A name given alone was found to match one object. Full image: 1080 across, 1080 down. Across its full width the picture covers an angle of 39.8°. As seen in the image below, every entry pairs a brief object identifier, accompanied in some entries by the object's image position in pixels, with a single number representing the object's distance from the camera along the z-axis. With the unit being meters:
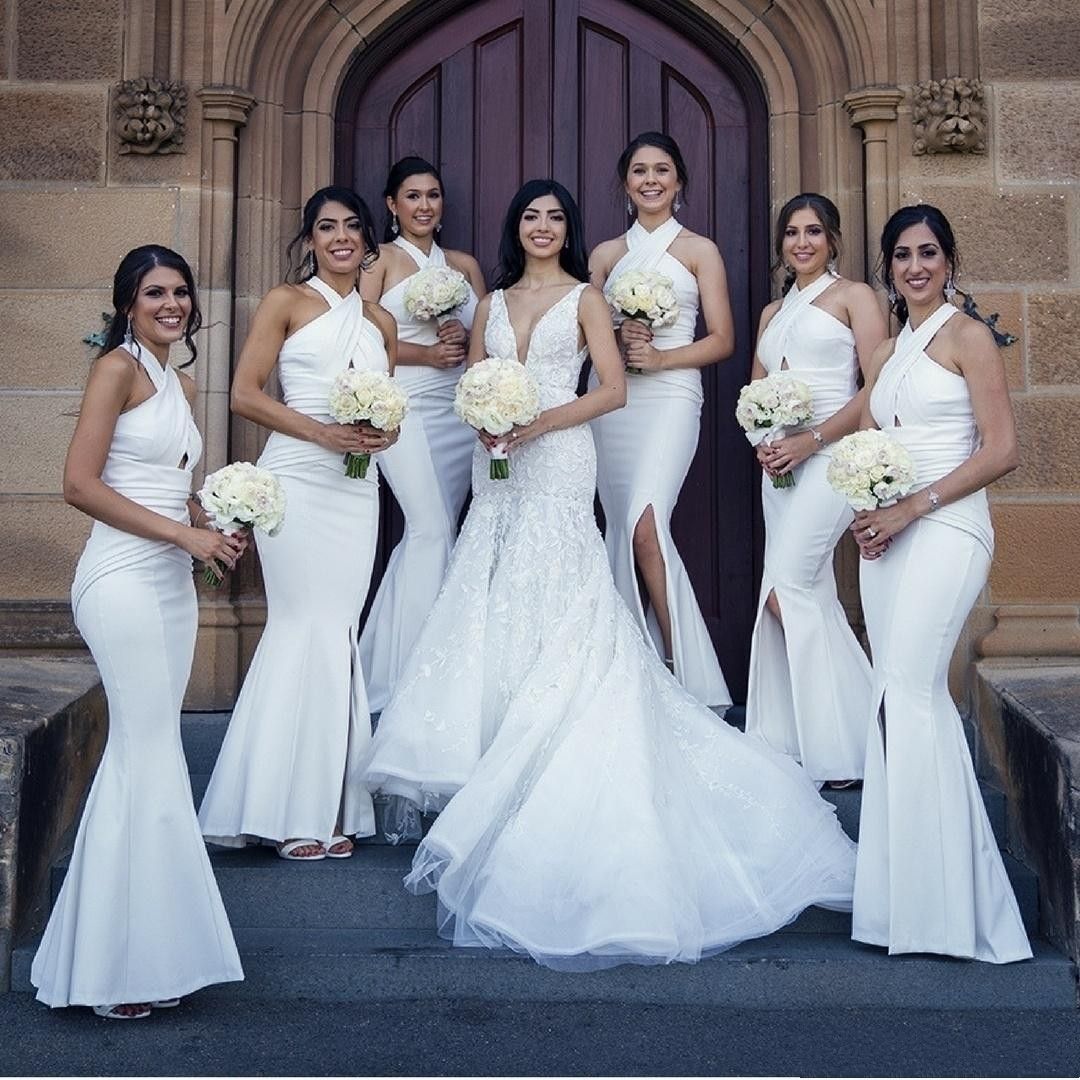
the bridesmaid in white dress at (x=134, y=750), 3.82
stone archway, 6.54
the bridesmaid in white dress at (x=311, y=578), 4.77
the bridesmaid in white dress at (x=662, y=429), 5.78
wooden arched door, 7.05
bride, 4.21
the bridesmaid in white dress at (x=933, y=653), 4.23
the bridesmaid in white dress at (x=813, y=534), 5.40
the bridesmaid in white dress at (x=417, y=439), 5.85
